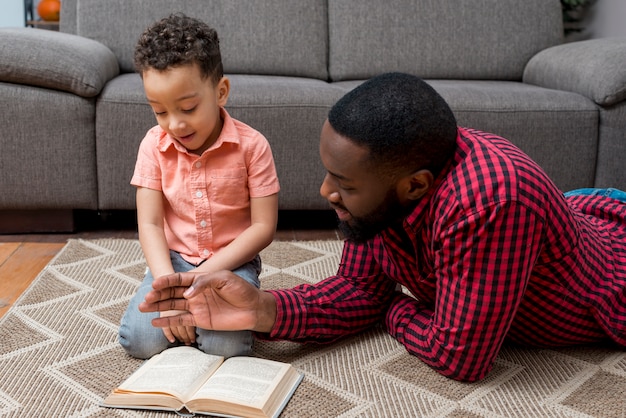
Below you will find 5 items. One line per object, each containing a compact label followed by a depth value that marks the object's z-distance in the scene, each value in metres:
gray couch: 1.90
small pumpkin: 4.25
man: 0.99
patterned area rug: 1.06
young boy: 1.18
